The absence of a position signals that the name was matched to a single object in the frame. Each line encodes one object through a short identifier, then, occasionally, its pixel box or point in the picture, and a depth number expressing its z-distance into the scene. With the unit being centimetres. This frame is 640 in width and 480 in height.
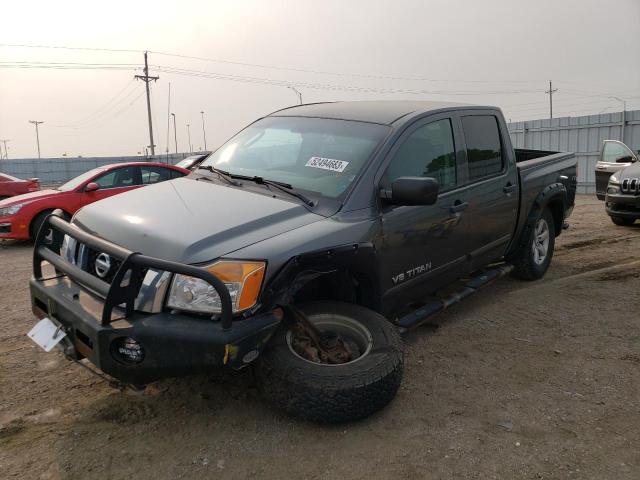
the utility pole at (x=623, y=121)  1739
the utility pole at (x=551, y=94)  6425
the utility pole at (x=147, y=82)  4197
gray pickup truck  257
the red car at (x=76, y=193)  866
